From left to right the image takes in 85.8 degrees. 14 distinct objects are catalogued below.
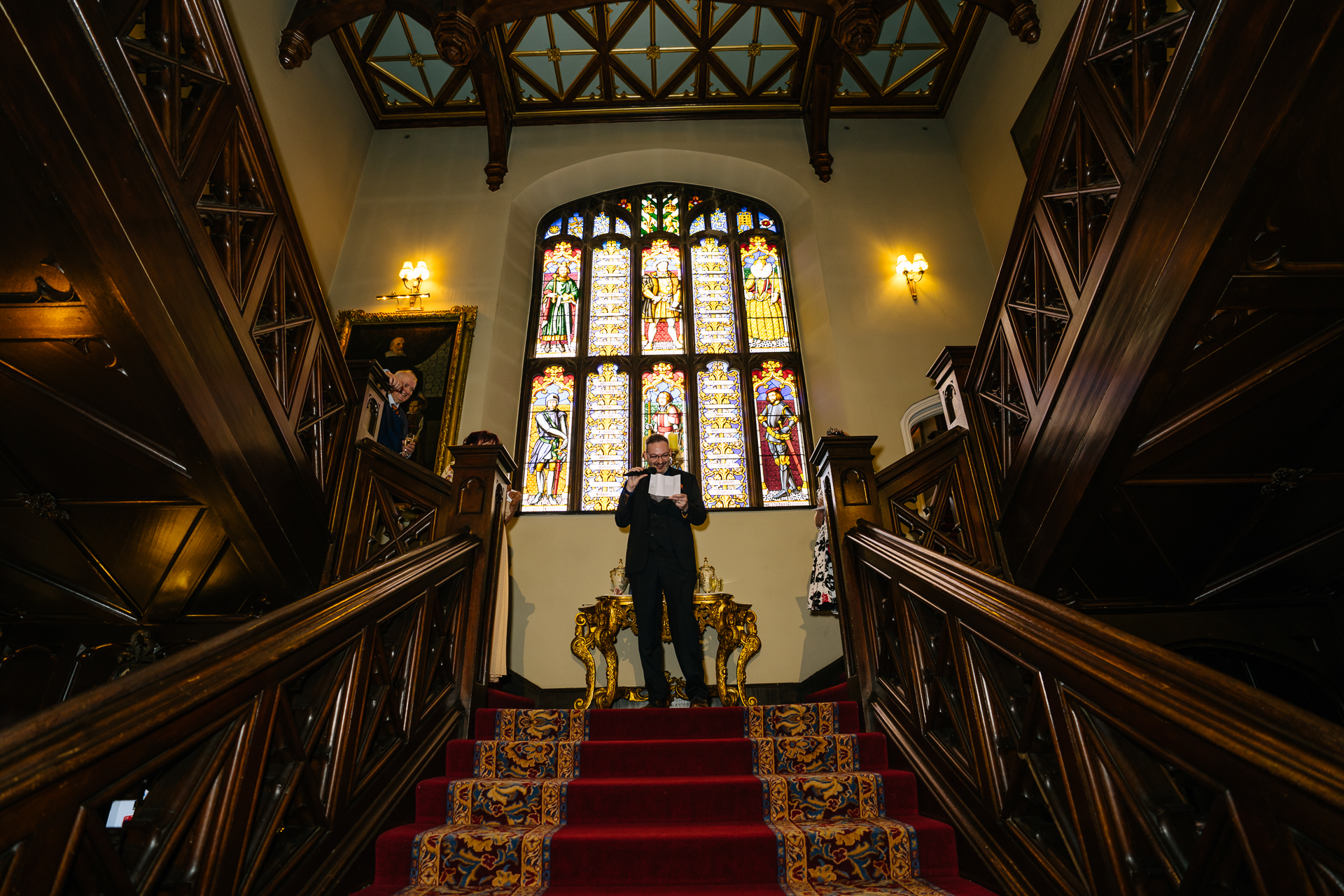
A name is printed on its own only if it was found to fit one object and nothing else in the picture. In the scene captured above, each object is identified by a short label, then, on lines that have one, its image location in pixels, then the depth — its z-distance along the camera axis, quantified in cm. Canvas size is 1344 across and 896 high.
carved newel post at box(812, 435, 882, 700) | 316
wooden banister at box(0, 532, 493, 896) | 124
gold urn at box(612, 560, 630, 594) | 502
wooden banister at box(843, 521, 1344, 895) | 117
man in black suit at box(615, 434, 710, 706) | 364
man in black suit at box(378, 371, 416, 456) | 424
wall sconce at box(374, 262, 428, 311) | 681
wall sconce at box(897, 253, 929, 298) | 684
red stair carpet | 195
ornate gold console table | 456
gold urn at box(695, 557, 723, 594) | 506
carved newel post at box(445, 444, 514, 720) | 325
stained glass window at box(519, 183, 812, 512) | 633
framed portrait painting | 605
